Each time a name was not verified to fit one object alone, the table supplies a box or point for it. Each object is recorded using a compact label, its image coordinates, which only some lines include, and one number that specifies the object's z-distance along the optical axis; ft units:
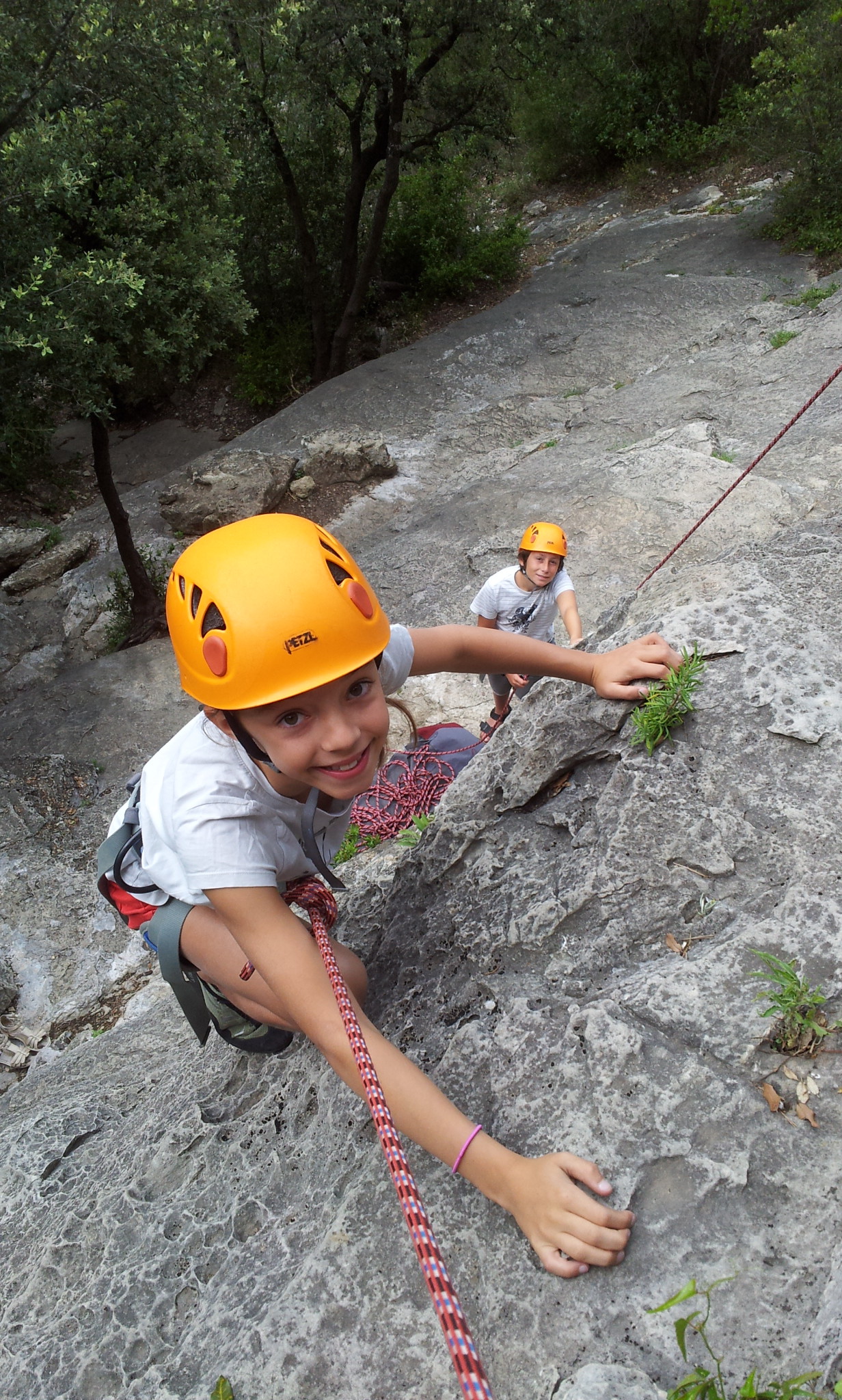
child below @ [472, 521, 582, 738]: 17.78
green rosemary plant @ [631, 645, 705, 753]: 7.72
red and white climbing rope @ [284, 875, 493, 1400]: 4.08
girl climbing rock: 5.42
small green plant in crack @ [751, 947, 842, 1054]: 5.67
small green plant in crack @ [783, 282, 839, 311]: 38.37
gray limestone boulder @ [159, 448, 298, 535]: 40.52
